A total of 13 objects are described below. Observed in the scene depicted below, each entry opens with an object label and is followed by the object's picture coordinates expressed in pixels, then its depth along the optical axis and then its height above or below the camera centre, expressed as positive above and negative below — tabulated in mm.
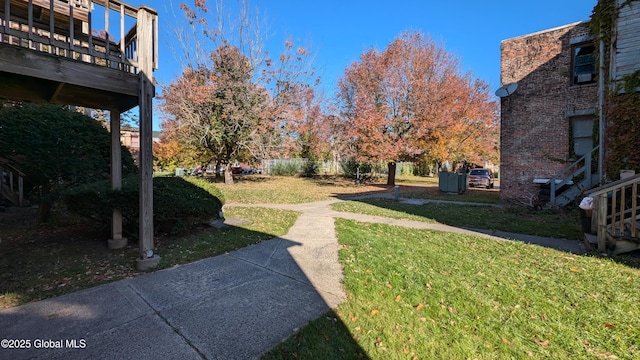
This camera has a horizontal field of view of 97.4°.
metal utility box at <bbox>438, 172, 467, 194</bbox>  14547 -483
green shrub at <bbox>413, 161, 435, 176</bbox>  33531 +315
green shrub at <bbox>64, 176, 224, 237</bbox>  4699 -568
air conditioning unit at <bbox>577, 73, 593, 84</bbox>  9664 +3333
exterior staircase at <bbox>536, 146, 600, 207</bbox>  8641 -316
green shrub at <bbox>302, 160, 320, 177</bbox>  29391 +405
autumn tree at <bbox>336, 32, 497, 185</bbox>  15797 +3956
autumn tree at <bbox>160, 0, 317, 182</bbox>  15510 +3735
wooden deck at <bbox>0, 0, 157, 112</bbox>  3014 +1189
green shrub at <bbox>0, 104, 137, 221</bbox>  5484 +489
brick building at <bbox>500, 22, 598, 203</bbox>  9789 +2486
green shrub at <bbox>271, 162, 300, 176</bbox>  29719 +296
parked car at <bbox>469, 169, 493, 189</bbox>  19797 -354
